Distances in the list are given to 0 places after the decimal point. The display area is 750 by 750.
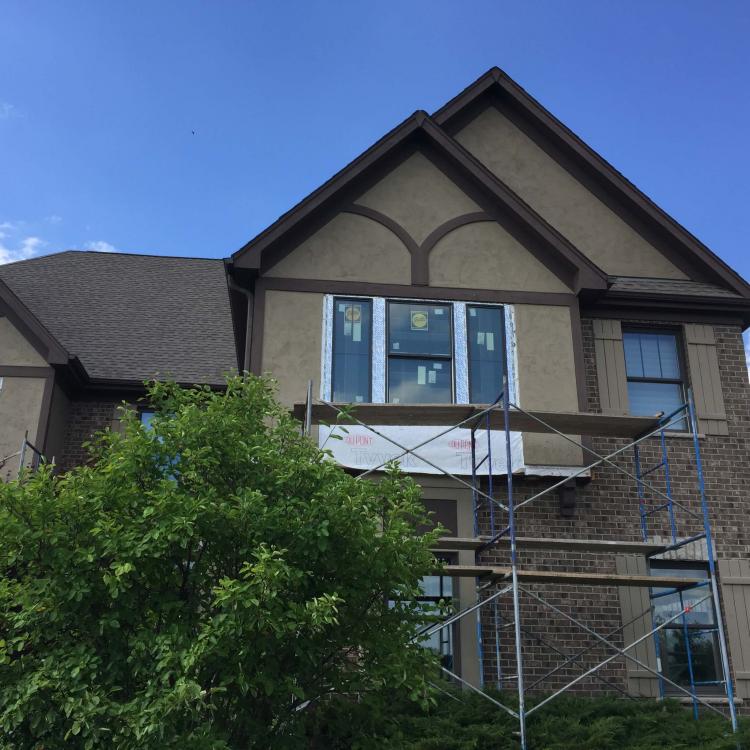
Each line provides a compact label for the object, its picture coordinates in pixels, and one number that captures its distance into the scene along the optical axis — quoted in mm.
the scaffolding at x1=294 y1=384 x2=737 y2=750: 10156
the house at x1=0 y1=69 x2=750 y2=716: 11508
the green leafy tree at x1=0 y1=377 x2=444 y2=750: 6469
